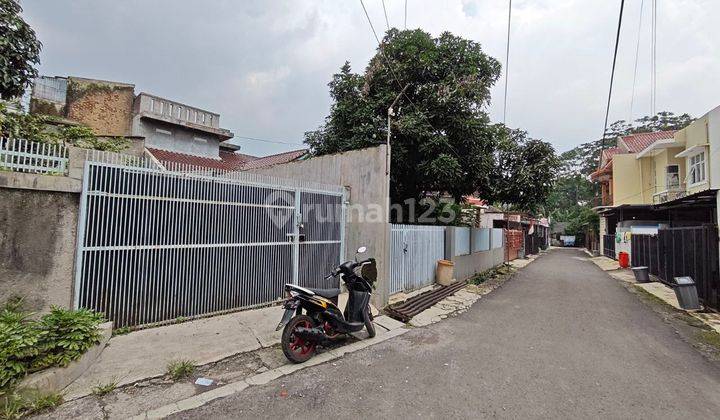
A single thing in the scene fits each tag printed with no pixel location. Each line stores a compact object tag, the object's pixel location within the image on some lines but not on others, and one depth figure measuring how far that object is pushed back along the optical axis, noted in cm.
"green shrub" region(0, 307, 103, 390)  272
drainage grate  593
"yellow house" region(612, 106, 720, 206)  1351
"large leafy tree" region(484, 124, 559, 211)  1055
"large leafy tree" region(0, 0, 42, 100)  578
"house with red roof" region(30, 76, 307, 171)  1303
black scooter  384
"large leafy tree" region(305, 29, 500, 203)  965
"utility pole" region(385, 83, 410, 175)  634
